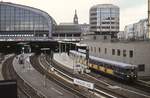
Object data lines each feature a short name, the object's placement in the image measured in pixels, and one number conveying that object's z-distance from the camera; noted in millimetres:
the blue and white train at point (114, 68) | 52375
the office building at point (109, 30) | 196600
